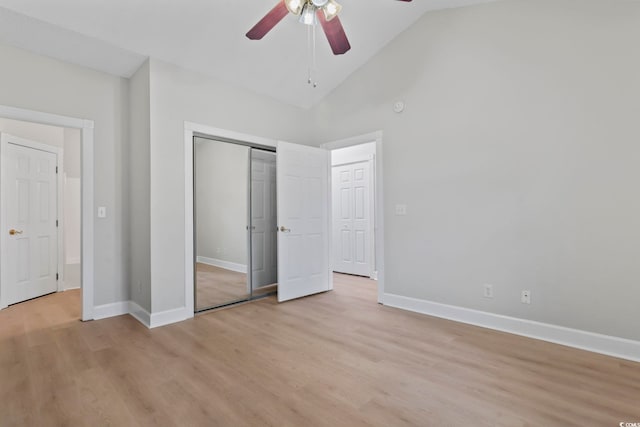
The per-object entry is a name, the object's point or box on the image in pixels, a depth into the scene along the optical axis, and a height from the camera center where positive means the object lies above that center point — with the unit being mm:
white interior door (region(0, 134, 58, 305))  3824 +11
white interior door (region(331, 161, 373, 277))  5625 -23
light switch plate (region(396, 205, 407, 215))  3717 +82
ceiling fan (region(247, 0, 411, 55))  2260 +1535
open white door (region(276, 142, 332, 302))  4039 -39
